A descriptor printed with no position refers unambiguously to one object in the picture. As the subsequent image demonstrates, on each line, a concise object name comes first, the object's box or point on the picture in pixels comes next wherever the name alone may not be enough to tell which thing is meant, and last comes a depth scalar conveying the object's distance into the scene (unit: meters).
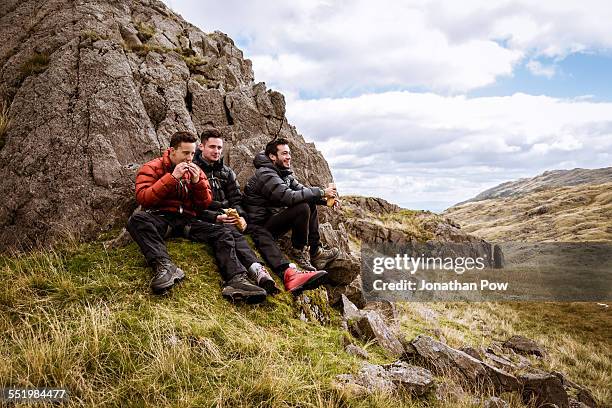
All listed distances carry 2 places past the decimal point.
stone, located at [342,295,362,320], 9.04
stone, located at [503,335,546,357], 14.72
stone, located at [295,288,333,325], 7.83
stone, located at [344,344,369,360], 6.63
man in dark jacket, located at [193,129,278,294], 7.48
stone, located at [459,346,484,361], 9.25
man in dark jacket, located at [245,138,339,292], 8.69
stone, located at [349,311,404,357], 7.93
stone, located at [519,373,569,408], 7.84
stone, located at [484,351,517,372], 10.49
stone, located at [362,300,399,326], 11.77
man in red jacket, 6.92
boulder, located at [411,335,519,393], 6.98
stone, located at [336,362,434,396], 5.32
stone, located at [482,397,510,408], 6.18
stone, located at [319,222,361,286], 10.17
